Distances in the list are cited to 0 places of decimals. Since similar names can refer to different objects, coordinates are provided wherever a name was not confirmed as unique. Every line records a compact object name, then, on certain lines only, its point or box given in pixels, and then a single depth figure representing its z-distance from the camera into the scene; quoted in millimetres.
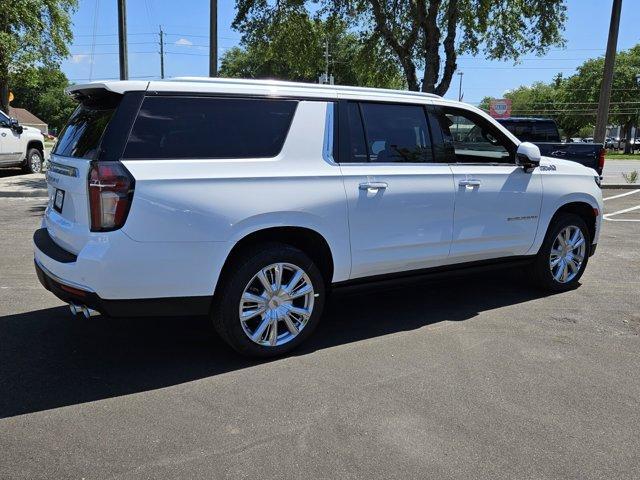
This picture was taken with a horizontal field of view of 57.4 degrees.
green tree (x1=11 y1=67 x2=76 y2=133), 95125
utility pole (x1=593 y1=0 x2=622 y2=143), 16953
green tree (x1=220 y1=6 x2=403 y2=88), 16828
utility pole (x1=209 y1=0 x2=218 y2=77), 13859
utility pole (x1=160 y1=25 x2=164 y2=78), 71475
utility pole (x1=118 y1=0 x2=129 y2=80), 13523
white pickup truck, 15453
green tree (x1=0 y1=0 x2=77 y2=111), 21156
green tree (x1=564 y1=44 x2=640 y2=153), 58850
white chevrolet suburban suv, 3500
